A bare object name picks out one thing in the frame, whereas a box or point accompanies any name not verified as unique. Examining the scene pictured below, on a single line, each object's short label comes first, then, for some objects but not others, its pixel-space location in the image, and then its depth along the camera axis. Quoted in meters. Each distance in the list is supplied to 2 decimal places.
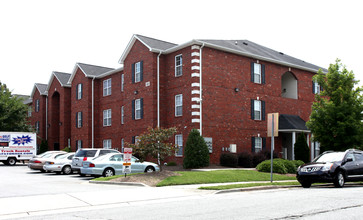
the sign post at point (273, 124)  17.42
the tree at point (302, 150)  28.67
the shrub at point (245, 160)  27.36
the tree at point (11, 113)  42.78
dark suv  16.33
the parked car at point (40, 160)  26.83
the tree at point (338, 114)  21.83
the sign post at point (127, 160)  18.44
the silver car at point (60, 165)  25.31
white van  35.12
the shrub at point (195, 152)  25.09
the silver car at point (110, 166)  21.06
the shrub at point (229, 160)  26.59
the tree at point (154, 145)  18.83
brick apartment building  27.77
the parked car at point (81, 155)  22.89
